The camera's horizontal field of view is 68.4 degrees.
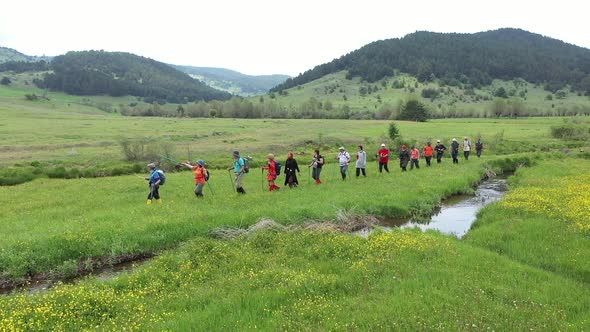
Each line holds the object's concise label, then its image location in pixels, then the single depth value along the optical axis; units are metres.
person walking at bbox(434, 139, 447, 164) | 39.09
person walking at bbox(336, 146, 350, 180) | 28.35
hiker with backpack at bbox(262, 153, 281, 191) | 23.66
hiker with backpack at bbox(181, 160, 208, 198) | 21.93
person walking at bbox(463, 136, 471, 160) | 40.97
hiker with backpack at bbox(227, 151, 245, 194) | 22.77
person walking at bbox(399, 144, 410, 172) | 33.78
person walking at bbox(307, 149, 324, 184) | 26.55
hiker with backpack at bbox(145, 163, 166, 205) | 21.17
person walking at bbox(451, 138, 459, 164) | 38.12
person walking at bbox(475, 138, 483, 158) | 44.50
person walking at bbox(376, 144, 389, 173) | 32.06
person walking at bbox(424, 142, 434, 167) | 36.50
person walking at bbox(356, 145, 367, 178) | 29.95
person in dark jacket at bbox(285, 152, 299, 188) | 25.45
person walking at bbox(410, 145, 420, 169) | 35.28
